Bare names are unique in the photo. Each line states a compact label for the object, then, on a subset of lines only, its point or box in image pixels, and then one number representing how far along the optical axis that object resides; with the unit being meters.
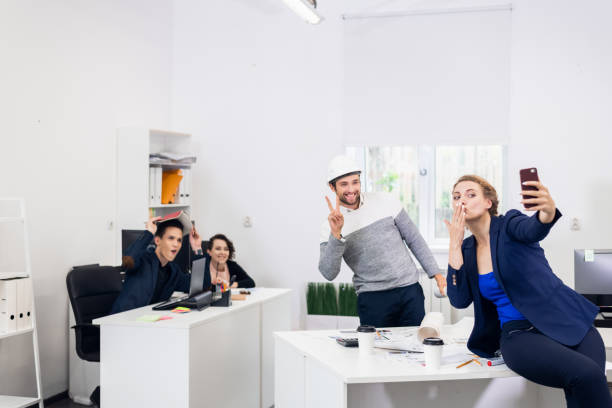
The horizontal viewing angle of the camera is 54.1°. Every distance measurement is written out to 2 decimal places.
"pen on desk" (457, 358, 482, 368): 2.26
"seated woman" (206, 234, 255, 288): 4.36
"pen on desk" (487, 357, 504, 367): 2.29
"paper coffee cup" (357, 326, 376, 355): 2.38
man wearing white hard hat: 3.11
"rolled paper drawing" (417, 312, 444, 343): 2.57
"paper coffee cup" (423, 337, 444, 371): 2.19
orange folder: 4.95
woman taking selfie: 2.05
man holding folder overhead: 3.48
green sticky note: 3.09
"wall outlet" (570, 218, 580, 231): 4.76
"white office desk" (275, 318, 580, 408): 2.25
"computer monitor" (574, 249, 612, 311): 3.36
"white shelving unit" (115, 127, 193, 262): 4.58
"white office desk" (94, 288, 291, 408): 3.00
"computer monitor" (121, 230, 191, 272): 3.81
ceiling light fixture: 4.34
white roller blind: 4.90
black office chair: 3.49
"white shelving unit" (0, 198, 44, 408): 3.35
